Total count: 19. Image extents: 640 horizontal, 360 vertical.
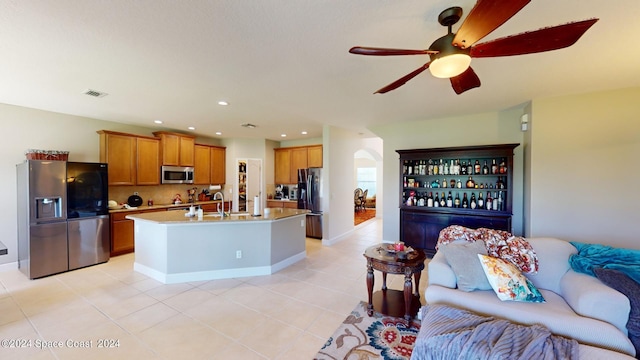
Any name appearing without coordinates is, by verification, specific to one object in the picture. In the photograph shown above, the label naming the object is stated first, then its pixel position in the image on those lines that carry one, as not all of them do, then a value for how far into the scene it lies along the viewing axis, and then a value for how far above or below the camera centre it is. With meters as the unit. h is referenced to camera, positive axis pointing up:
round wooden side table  2.48 -1.05
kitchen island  3.51 -1.03
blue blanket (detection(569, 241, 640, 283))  1.95 -0.68
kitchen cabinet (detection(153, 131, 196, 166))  5.57 +0.63
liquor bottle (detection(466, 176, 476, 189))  4.31 -0.14
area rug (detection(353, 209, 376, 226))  8.25 -1.49
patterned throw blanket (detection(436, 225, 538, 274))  2.30 -0.67
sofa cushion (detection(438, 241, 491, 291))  2.13 -0.77
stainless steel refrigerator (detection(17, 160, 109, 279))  3.66 -0.63
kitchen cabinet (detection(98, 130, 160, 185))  4.82 +0.37
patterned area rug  2.09 -1.48
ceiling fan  1.29 +0.83
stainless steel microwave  5.62 +0.02
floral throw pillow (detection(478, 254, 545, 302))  1.97 -0.86
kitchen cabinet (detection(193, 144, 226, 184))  6.28 +0.29
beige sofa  1.62 -0.97
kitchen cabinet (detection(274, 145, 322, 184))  6.49 +0.41
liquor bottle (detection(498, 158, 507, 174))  4.10 +0.15
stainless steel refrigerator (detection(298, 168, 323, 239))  5.80 -0.49
